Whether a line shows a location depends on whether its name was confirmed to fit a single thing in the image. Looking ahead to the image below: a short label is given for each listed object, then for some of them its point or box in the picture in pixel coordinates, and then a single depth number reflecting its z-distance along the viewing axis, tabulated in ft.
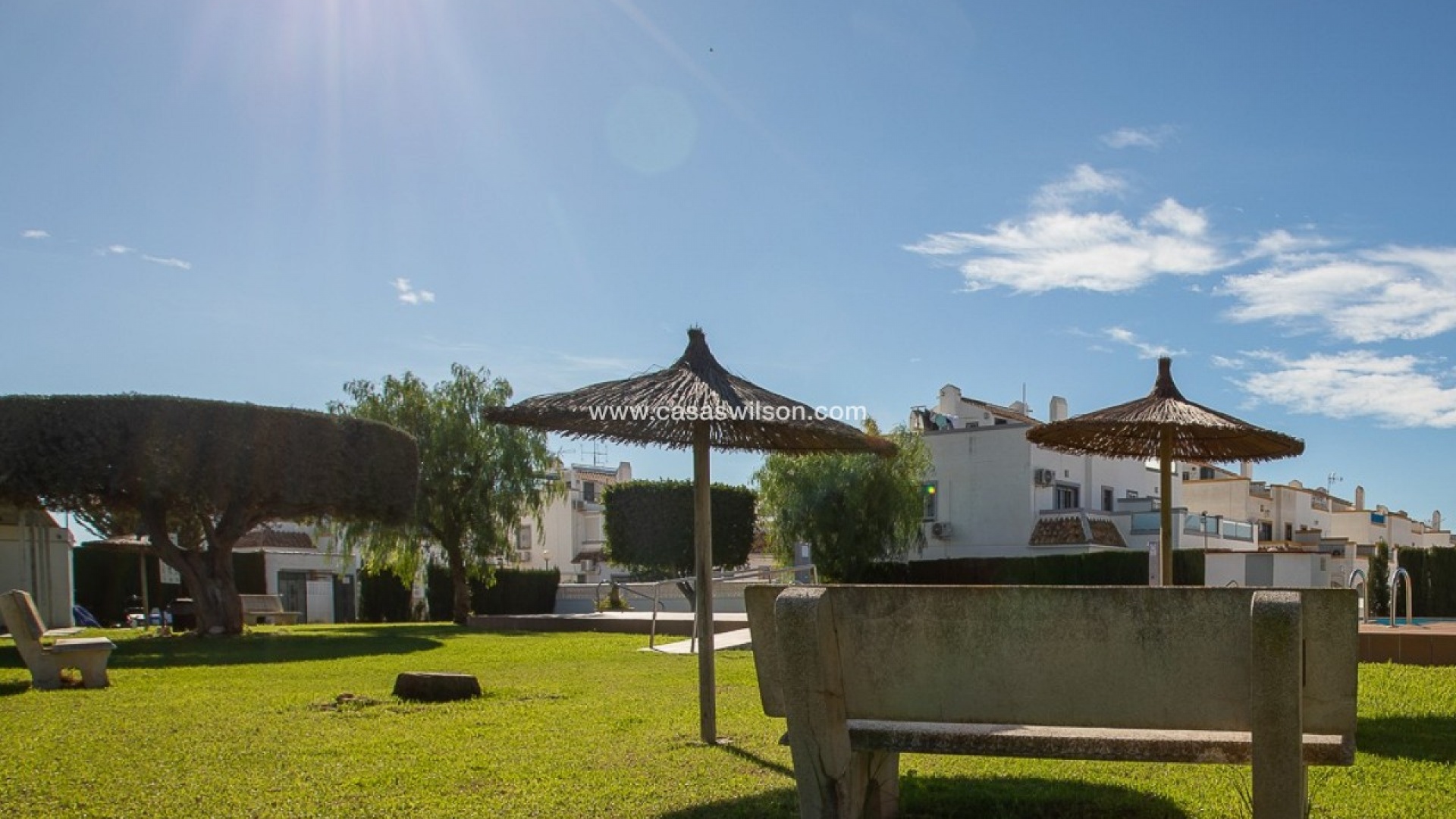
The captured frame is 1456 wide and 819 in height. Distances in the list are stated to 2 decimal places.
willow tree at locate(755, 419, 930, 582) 132.67
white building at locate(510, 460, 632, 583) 217.36
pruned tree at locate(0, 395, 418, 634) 66.54
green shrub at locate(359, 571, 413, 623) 127.24
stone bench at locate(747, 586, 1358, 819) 12.41
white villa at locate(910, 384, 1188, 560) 147.74
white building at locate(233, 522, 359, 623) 147.13
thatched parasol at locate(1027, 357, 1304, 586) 35.29
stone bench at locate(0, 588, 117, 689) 36.47
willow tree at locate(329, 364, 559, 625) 102.73
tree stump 33.19
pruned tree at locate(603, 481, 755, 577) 138.82
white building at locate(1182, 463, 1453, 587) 122.42
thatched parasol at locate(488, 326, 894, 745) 25.03
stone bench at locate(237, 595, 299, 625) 106.42
